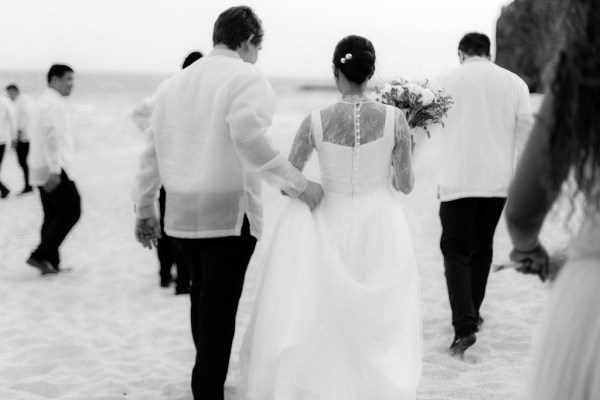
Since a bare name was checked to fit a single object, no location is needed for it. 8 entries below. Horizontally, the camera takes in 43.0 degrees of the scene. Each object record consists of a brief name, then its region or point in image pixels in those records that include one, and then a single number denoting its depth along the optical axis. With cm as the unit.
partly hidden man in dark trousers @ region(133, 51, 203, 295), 687
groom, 374
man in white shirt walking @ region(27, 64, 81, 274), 753
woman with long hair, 169
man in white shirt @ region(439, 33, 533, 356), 527
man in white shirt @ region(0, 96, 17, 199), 1391
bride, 390
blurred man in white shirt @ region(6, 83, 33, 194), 1411
